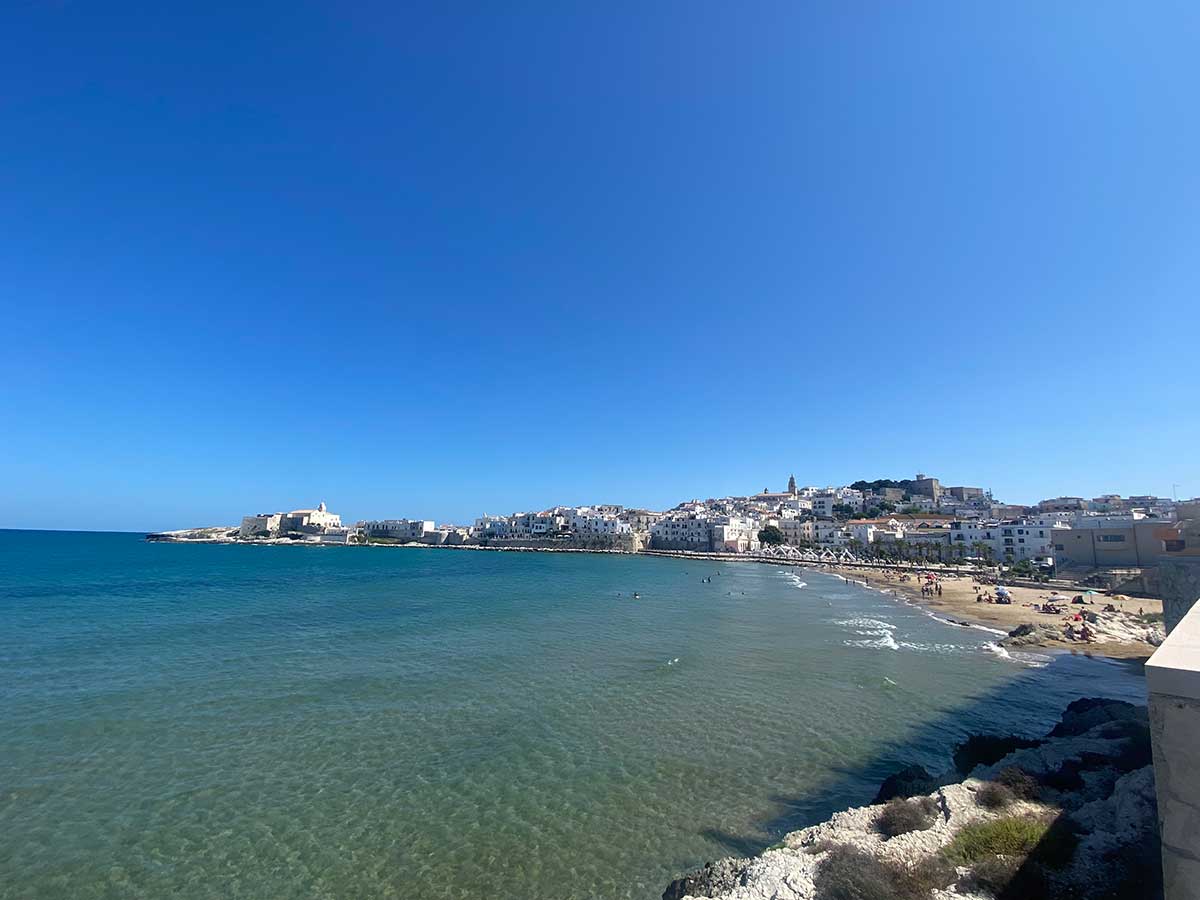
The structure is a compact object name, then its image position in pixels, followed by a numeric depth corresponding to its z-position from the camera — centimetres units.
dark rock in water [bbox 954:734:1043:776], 1242
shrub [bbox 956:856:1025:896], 682
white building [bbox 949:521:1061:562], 8525
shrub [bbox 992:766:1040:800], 941
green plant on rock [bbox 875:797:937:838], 863
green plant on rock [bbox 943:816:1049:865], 755
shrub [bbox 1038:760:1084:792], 966
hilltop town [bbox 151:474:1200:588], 5938
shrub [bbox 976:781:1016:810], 900
